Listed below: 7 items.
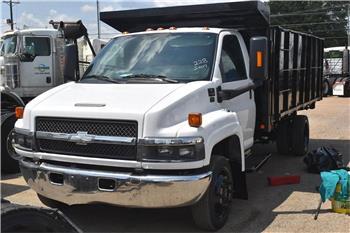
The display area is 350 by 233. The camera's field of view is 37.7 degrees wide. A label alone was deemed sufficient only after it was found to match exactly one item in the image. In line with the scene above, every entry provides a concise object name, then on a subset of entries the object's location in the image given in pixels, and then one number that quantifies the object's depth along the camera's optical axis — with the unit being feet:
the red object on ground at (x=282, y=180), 24.25
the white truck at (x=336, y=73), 88.22
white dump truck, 15.57
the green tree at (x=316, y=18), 229.86
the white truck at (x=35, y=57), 41.98
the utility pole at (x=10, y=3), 134.72
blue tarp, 19.42
